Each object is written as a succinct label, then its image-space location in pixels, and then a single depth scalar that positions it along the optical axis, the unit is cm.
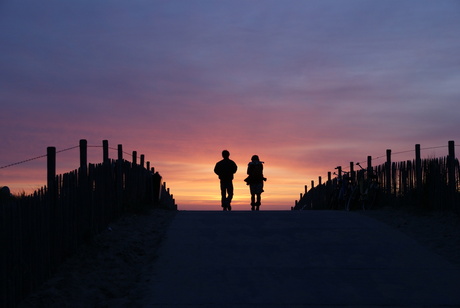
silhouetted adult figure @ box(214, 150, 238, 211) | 2048
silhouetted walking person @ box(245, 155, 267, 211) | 2106
